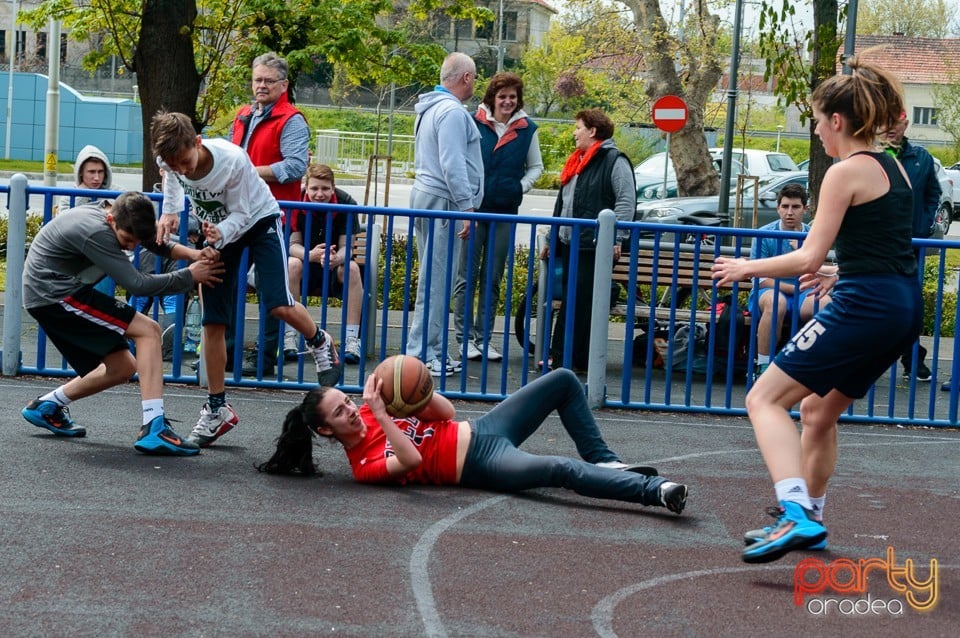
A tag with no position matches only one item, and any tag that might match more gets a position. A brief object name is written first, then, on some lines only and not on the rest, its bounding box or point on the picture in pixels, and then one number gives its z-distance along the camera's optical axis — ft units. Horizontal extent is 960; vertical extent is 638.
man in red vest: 31.07
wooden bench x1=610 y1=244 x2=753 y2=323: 30.48
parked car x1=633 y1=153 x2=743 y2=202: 94.93
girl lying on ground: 20.01
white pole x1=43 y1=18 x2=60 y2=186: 69.26
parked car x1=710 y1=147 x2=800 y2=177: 99.66
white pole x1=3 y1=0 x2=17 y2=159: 131.75
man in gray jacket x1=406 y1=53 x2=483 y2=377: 30.96
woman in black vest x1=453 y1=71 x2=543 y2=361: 34.37
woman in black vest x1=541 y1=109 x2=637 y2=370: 33.06
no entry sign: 70.03
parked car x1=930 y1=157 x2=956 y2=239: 105.09
